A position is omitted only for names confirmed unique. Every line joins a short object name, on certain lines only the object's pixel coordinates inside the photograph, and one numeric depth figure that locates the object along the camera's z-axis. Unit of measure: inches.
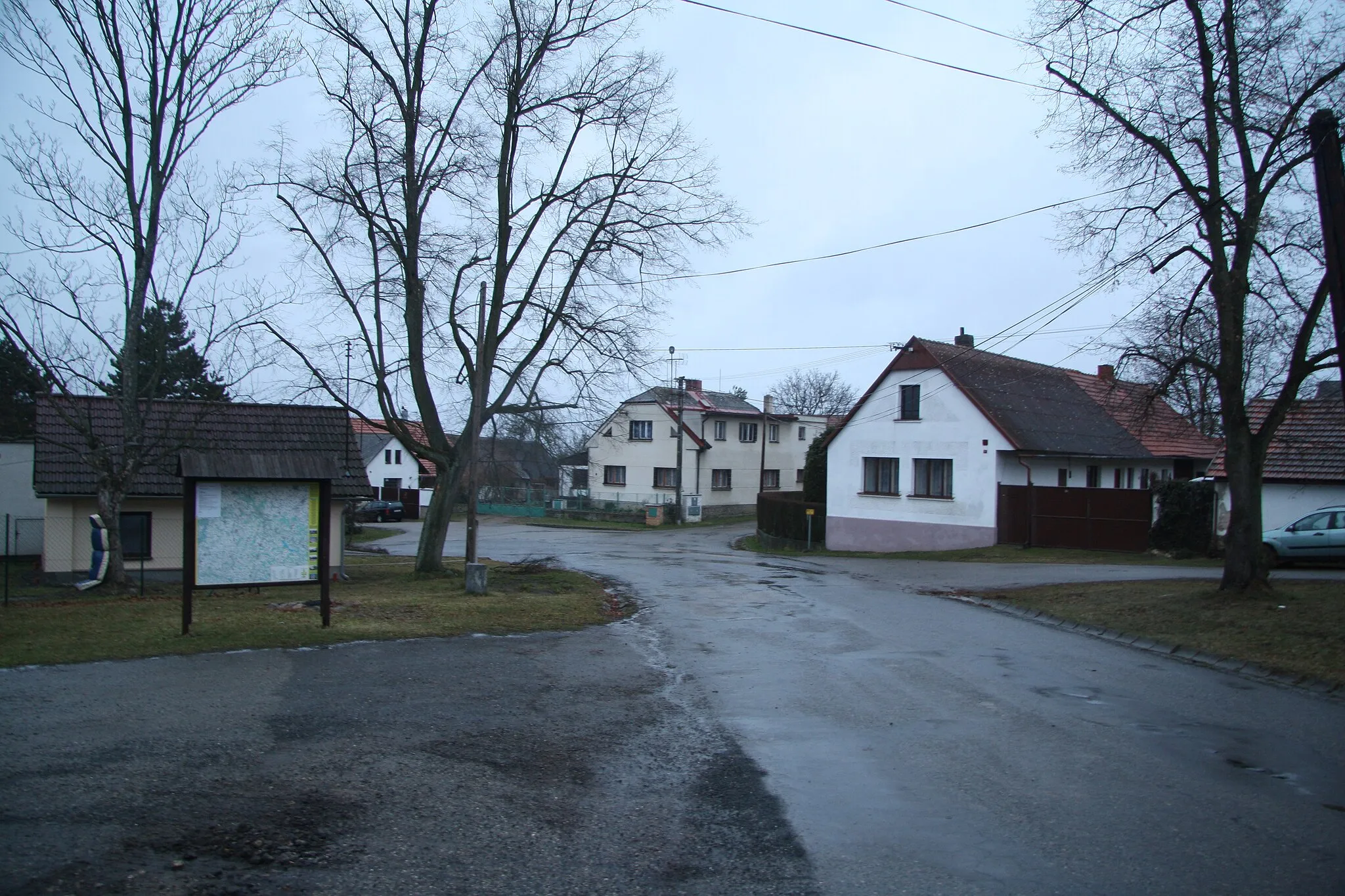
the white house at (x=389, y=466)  3002.0
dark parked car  2472.9
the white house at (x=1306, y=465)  1042.1
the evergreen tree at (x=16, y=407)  1656.0
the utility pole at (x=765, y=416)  2522.1
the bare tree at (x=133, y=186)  783.1
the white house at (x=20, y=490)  1294.3
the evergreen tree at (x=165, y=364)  823.1
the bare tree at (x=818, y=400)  3772.1
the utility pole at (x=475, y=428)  752.3
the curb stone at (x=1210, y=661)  410.9
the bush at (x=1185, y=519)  1140.5
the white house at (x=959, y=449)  1331.2
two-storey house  2412.6
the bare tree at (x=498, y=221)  913.5
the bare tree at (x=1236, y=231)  565.6
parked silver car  918.4
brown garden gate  1221.1
